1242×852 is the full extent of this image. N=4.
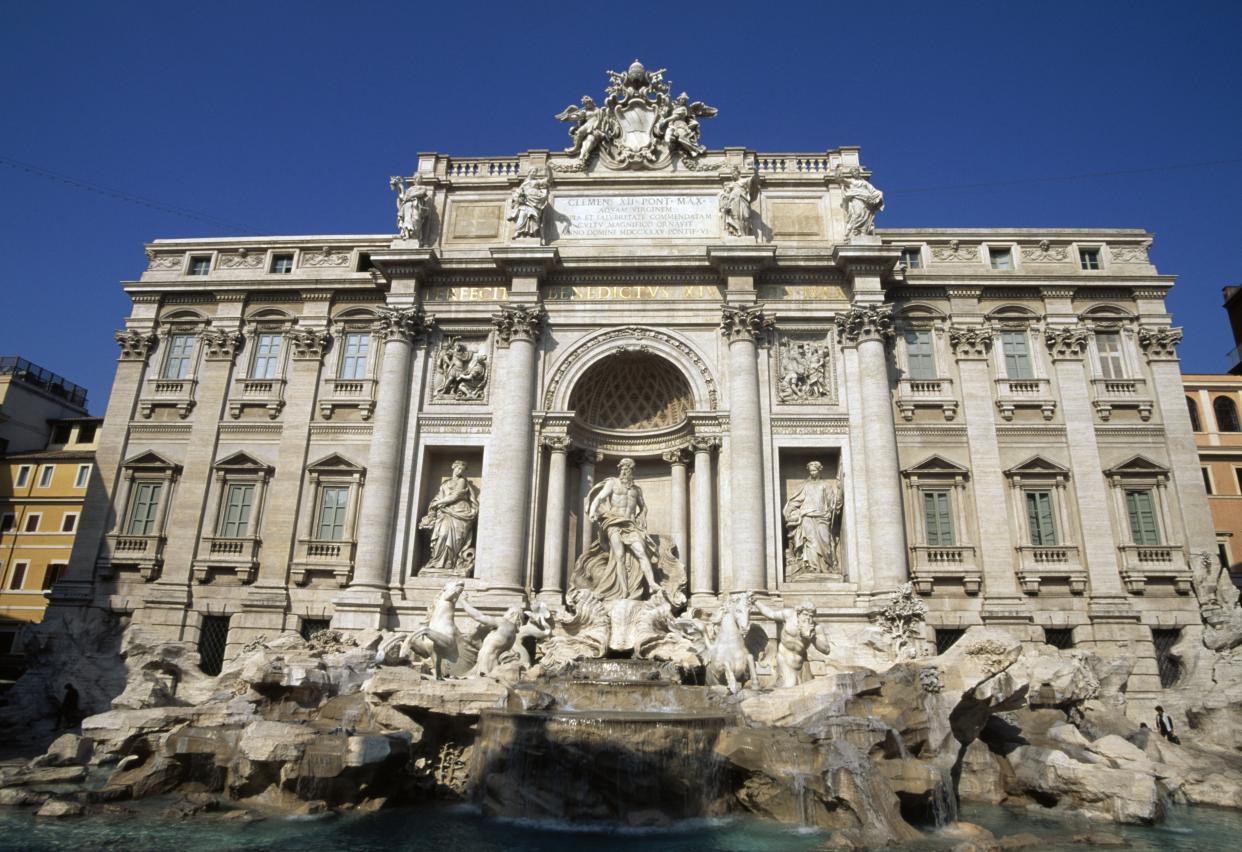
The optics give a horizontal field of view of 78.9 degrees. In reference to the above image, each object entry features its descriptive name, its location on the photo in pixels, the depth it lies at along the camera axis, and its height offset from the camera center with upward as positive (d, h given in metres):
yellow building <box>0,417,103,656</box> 29.42 +4.09
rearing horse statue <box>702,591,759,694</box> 15.83 -0.21
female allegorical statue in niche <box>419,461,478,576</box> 20.81 +3.04
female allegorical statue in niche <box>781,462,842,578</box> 20.28 +3.12
